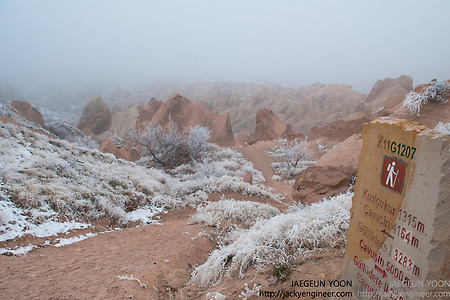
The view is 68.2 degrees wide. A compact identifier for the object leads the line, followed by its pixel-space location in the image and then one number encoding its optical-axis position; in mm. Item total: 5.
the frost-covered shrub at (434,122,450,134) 6158
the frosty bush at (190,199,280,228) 8211
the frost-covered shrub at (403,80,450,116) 8148
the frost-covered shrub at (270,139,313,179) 20672
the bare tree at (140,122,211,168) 21156
